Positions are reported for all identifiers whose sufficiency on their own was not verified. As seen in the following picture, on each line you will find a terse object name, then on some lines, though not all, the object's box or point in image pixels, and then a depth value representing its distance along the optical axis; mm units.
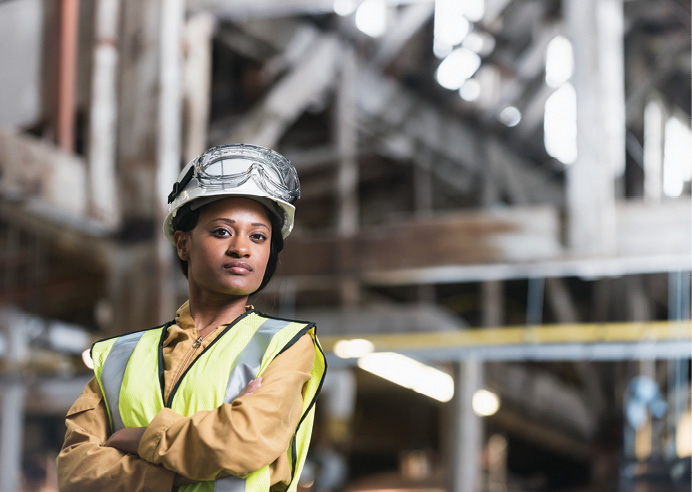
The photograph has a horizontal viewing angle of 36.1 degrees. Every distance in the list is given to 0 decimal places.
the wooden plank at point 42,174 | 6164
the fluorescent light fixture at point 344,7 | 6893
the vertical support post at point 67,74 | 6695
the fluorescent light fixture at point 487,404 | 10819
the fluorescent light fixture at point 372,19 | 9312
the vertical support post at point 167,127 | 6566
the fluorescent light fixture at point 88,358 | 2233
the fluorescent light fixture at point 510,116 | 10977
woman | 1889
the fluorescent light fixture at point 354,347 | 8883
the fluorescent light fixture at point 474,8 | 9484
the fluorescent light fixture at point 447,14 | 9438
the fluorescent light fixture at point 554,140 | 11195
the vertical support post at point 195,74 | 7059
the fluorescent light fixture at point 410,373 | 9241
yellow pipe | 8164
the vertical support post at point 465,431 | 9195
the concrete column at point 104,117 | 6613
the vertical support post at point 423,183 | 9977
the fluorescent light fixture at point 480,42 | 9641
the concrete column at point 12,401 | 9664
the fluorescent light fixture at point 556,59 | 10609
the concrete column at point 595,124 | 6468
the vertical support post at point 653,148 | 11375
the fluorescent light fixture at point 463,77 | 9691
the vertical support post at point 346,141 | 8781
